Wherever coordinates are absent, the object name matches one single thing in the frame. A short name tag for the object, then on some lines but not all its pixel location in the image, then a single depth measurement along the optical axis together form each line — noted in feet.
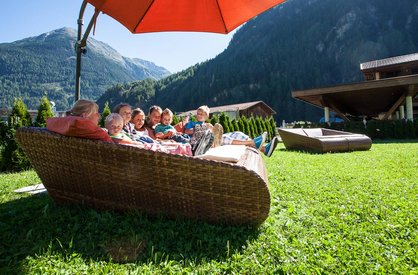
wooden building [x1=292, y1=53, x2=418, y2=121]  46.75
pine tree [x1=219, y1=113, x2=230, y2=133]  49.34
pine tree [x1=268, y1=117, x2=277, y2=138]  63.85
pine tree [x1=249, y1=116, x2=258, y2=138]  56.40
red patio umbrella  10.60
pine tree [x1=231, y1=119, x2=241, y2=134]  51.49
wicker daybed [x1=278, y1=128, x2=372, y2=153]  27.09
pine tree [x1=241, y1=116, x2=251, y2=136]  54.41
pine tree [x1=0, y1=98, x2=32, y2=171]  23.17
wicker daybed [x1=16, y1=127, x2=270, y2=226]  7.27
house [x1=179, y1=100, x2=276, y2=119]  138.82
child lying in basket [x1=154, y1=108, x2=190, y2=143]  16.24
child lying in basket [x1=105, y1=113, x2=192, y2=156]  9.55
